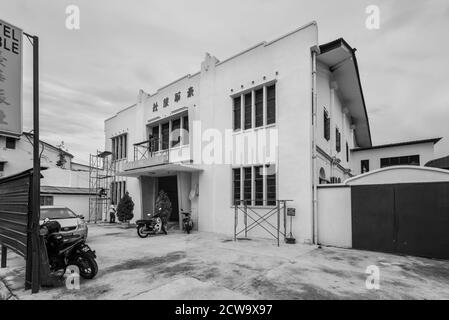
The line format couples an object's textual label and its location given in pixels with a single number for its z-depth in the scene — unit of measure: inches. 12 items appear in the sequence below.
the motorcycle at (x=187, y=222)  479.2
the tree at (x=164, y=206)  490.3
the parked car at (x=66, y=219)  350.3
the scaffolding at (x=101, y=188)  783.1
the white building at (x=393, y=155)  780.0
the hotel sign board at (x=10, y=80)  182.4
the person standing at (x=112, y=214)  705.6
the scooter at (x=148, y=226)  446.0
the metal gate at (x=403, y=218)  289.1
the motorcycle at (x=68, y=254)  210.8
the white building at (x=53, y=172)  793.8
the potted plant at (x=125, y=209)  624.7
